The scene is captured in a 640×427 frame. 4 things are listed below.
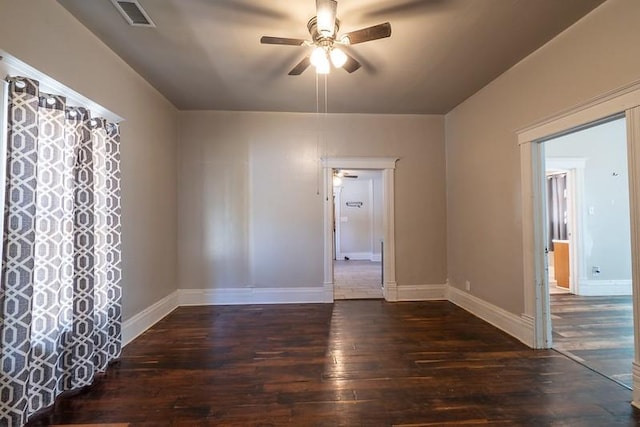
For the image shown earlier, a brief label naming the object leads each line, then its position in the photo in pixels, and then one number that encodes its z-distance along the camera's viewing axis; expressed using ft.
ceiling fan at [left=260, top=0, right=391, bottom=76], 6.48
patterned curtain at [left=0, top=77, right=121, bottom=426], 5.69
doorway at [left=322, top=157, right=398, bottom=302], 14.85
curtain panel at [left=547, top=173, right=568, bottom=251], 23.23
